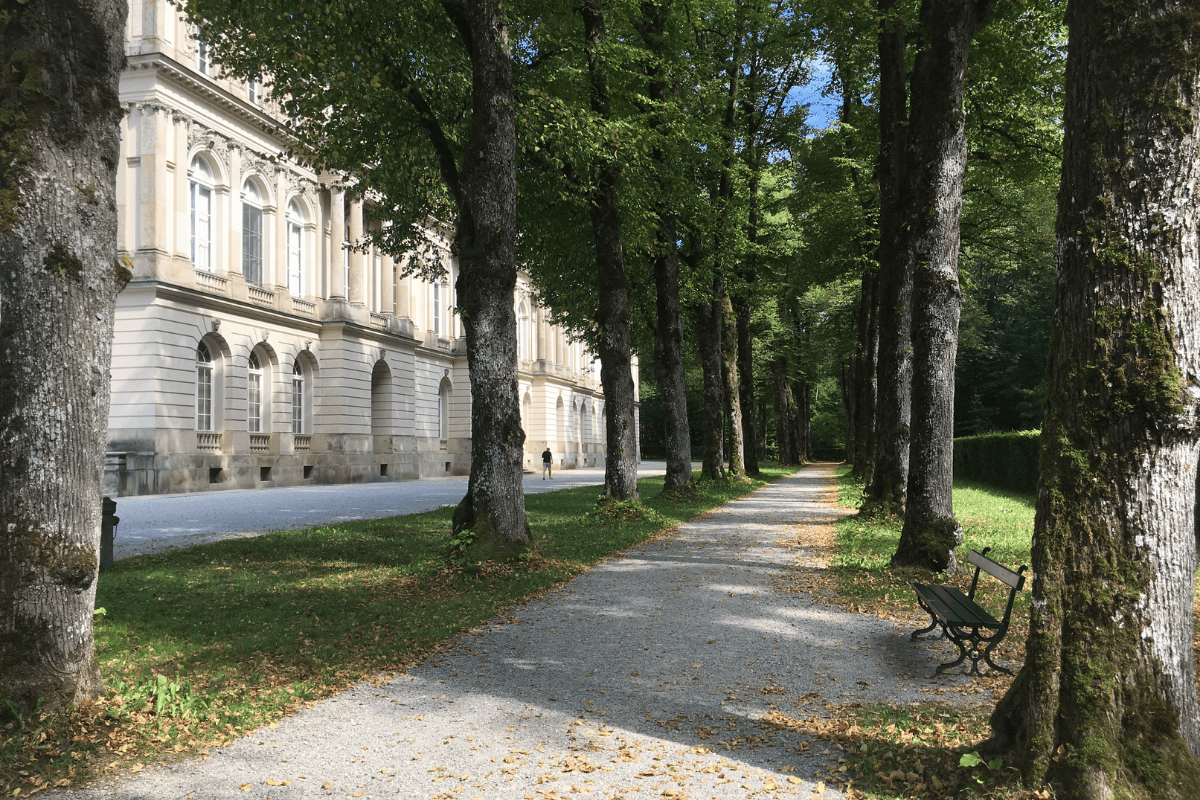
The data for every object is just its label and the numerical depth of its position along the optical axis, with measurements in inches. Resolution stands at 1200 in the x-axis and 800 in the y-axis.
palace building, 1074.7
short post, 398.3
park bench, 229.3
